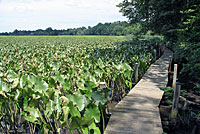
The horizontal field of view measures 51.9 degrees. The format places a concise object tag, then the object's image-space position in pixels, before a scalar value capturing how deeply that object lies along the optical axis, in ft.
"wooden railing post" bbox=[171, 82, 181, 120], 13.95
